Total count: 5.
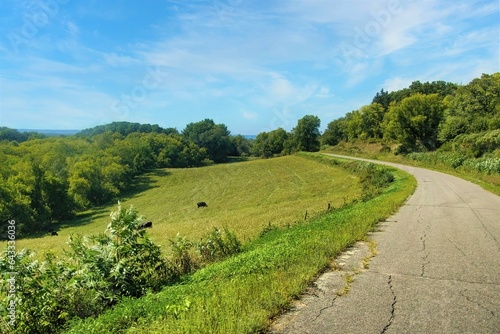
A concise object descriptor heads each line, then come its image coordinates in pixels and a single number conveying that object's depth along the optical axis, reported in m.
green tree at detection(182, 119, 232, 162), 173.50
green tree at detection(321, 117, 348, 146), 139.88
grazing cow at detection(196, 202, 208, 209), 53.34
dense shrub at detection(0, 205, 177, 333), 7.50
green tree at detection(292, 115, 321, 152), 133.25
